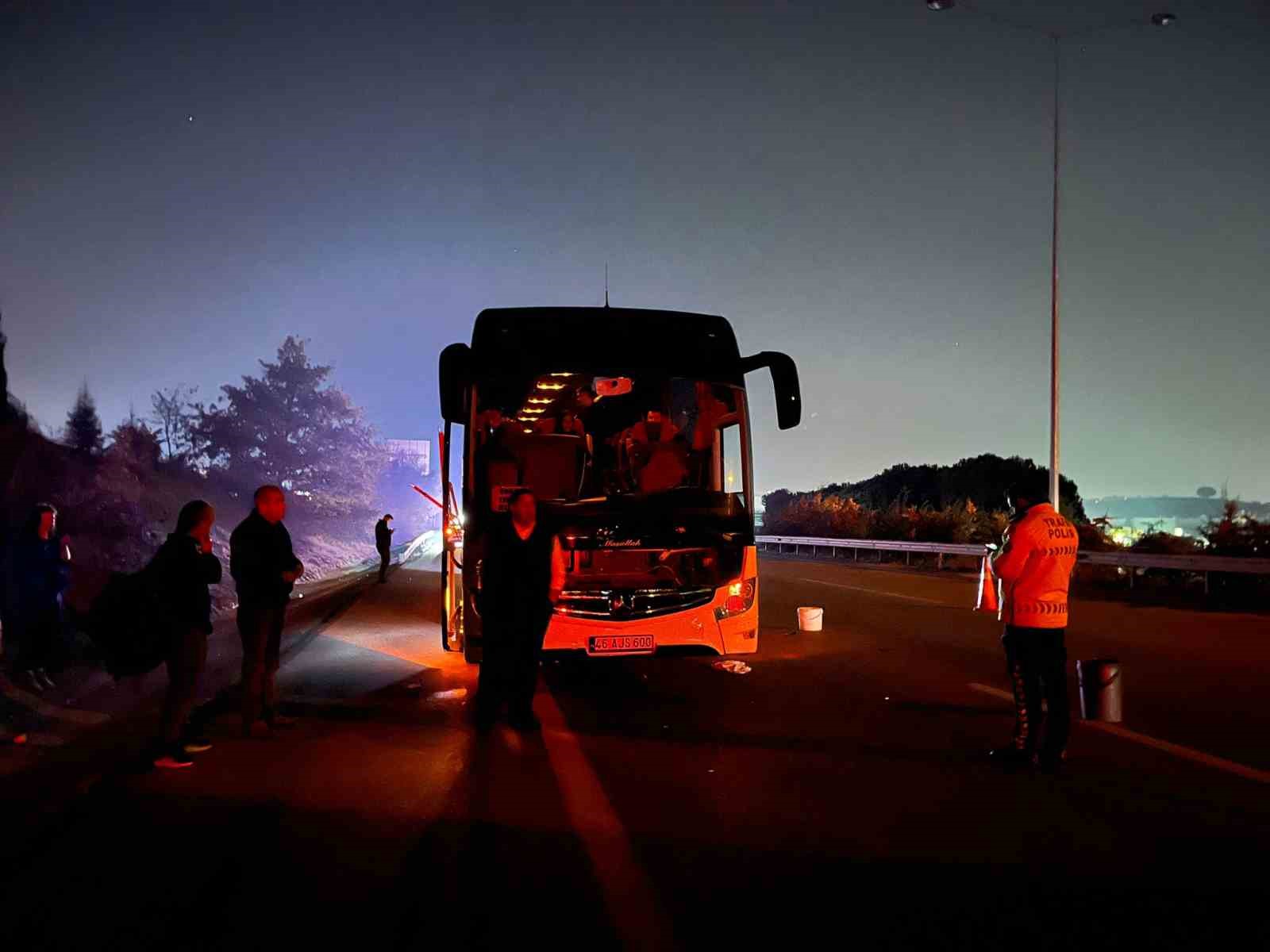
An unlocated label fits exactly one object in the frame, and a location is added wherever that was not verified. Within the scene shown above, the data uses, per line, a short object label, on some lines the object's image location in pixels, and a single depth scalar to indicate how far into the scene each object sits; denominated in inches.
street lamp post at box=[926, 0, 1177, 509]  868.0
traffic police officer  258.2
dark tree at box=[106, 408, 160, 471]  1490.2
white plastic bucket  574.6
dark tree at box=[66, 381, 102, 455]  1598.2
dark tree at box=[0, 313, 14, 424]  1148.6
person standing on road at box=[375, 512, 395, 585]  1124.5
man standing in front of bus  319.6
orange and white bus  372.2
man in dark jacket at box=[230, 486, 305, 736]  294.5
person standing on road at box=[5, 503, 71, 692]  374.9
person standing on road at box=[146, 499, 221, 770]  264.7
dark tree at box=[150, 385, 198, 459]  2444.6
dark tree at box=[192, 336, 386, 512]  2522.1
